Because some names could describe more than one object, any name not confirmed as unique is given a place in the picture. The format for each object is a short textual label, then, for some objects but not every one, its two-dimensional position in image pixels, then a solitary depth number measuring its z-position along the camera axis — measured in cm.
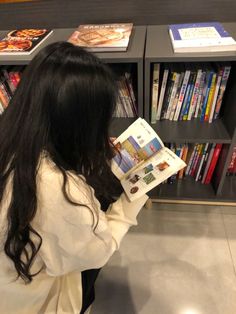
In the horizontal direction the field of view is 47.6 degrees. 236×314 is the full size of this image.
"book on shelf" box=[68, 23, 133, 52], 96
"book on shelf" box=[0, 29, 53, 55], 100
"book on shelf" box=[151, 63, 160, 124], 104
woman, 54
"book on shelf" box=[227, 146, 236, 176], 137
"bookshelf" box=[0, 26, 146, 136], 93
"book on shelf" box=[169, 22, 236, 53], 91
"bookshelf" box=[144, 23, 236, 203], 92
